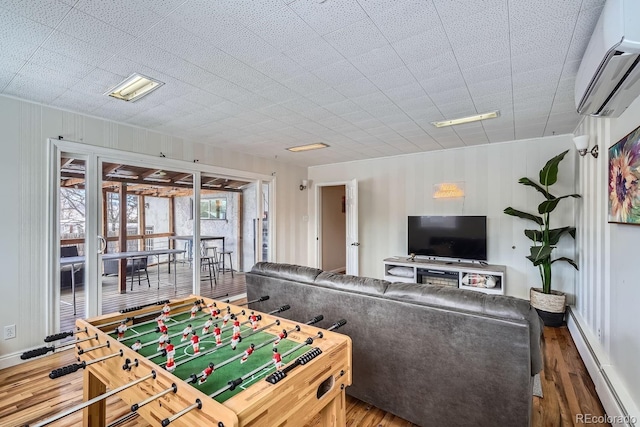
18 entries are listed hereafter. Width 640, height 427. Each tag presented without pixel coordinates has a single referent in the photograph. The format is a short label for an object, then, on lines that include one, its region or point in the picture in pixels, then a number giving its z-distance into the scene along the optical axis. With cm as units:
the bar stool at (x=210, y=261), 496
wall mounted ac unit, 131
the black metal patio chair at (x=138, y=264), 411
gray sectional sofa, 158
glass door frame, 297
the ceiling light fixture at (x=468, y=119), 323
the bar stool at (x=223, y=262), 539
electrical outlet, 273
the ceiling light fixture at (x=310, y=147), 455
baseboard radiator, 178
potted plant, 358
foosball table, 109
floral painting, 179
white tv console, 409
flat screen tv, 442
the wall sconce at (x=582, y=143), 294
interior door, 553
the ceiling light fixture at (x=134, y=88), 243
